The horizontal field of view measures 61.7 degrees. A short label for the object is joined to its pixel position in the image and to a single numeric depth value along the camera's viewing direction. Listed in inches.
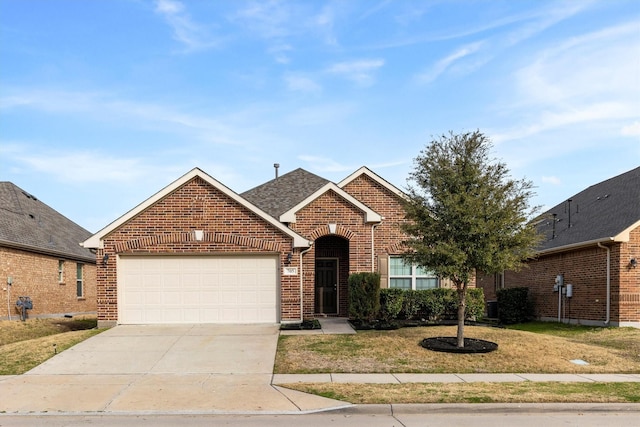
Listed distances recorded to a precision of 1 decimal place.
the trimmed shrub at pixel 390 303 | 675.4
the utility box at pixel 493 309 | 923.4
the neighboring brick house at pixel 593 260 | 677.9
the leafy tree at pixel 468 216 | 490.6
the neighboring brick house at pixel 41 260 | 814.5
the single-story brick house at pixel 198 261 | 634.8
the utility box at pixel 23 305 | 812.6
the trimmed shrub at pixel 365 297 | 640.4
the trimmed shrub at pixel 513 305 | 857.5
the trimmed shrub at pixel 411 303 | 687.7
